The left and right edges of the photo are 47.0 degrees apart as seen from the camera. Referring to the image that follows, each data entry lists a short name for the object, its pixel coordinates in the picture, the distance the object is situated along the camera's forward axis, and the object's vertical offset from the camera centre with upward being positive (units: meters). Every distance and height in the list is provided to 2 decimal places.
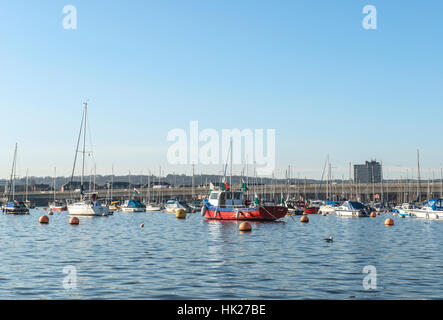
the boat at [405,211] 89.65 -4.30
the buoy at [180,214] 96.88 -5.01
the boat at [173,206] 129.25 -4.63
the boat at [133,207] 135.75 -5.10
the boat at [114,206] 160.90 -5.82
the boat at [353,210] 101.56 -4.56
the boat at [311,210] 117.50 -5.18
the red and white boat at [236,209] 68.00 -2.84
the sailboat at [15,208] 111.88 -4.40
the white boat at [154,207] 150.38 -5.78
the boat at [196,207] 134.68 -5.29
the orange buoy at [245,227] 51.75 -4.00
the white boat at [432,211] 78.00 -3.65
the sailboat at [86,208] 94.38 -3.70
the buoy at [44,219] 72.55 -4.51
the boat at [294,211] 109.09 -5.22
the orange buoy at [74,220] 68.06 -4.36
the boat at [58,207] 142.96 -5.40
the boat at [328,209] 117.58 -4.97
